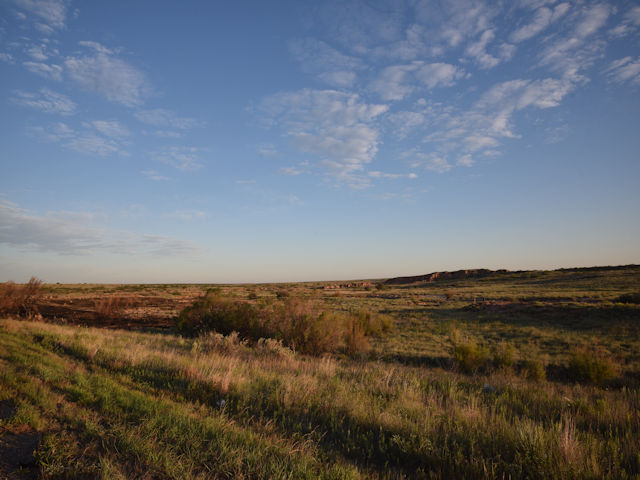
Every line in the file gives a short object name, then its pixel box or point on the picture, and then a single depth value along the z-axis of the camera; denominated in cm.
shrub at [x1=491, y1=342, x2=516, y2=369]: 1280
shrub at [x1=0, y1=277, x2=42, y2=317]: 2178
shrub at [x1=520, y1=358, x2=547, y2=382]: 1107
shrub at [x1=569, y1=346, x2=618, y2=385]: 1092
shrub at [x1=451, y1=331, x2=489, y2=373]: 1262
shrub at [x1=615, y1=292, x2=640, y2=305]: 2542
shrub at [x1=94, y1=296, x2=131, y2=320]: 2748
